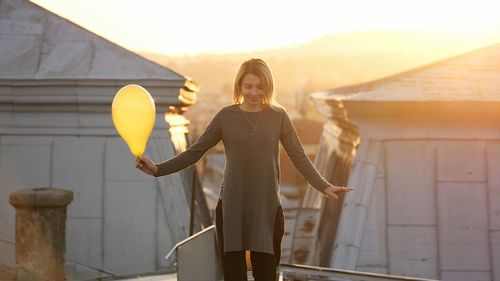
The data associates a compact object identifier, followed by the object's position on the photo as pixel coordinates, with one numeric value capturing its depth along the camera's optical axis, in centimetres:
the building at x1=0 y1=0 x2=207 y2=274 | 987
